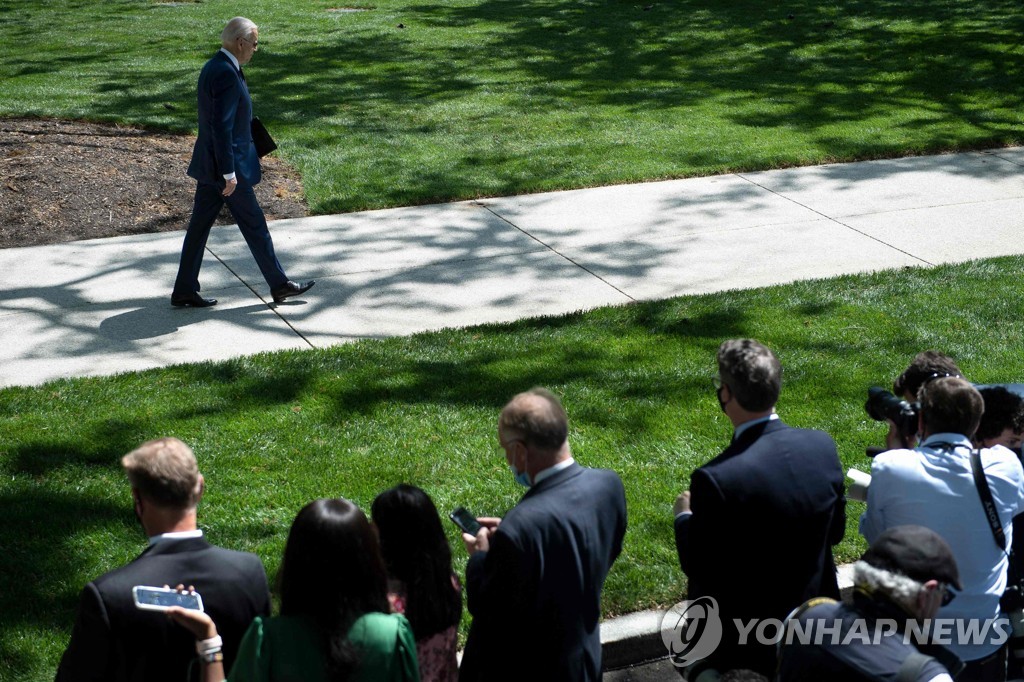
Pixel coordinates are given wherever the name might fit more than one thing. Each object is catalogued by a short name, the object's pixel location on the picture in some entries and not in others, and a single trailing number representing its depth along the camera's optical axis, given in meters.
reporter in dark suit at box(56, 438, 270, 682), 6.39
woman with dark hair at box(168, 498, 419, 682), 6.16
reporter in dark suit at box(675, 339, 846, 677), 7.71
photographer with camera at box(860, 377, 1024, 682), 7.93
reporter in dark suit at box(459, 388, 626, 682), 7.17
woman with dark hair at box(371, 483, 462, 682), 7.30
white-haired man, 16.31
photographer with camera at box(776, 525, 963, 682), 6.03
